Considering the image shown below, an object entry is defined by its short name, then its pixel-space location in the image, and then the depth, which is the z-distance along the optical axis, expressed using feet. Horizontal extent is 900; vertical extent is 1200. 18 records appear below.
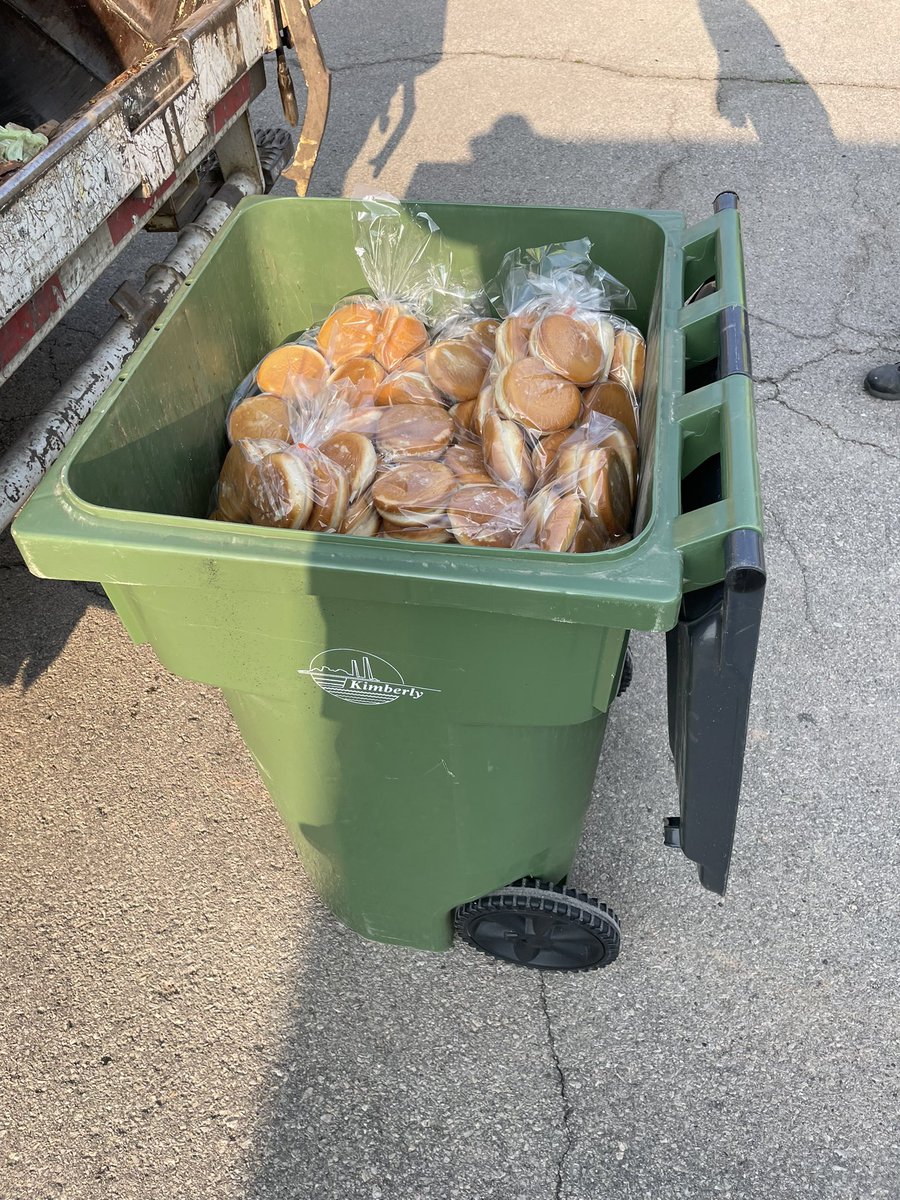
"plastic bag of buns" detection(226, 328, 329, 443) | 5.09
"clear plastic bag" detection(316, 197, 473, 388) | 5.31
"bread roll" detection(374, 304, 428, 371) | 5.35
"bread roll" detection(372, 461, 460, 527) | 4.39
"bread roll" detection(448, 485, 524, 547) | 4.21
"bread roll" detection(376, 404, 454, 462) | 4.76
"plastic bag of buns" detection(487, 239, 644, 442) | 4.70
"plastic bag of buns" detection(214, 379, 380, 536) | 4.39
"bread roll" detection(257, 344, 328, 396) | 5.17
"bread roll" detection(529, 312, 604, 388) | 4.77
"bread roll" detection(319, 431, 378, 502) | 4.61
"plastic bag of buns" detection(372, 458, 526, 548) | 4.24
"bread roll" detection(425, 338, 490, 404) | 5.17
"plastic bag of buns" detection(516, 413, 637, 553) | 4.02
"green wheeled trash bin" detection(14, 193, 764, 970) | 3.29
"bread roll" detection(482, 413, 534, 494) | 4.53
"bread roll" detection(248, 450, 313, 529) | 4.36
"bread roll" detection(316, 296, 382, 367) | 5.31
